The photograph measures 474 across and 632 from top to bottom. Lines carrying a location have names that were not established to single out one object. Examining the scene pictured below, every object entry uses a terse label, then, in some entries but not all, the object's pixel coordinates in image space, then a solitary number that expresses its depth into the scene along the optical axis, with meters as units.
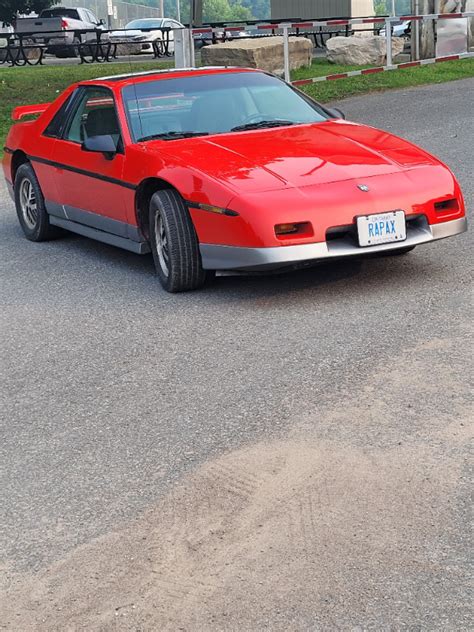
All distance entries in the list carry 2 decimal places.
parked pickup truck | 39.25
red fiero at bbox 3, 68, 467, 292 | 6.87
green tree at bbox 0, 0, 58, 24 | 52.56
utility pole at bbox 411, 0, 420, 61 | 23.70
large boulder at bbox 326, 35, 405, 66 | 26.23
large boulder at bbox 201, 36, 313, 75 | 22.54
